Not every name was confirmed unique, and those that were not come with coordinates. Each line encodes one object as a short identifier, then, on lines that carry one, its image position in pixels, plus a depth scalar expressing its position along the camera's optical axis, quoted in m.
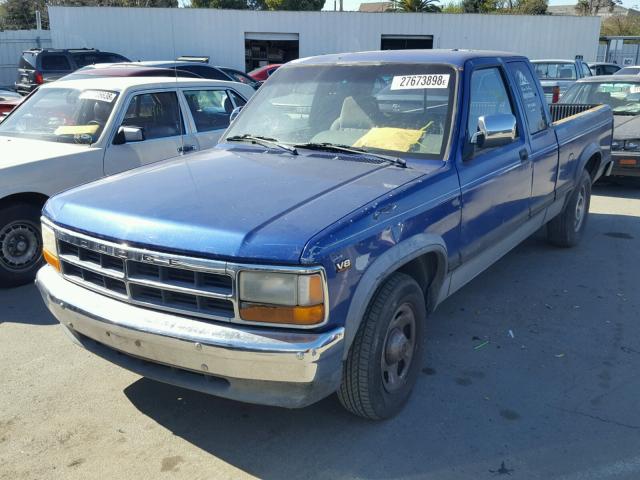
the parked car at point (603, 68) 19.92
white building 26.09
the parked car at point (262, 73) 18.42
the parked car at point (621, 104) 8.55
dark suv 16.75
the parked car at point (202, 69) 12.49
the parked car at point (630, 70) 19.31
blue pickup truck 2.61
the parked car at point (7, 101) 10.26
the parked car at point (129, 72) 11.11
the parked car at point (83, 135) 5.20
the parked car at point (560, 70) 17.09
